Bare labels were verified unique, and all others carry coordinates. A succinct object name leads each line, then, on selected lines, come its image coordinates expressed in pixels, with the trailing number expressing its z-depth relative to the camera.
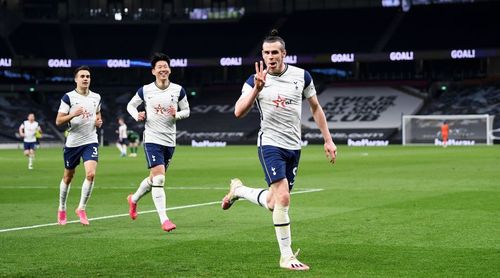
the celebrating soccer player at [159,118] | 14.37
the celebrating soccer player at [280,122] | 9.96
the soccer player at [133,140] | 51.41
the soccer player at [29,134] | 37.28
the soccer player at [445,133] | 60.00
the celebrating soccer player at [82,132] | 15.26
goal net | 65.61
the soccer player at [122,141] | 49.16
